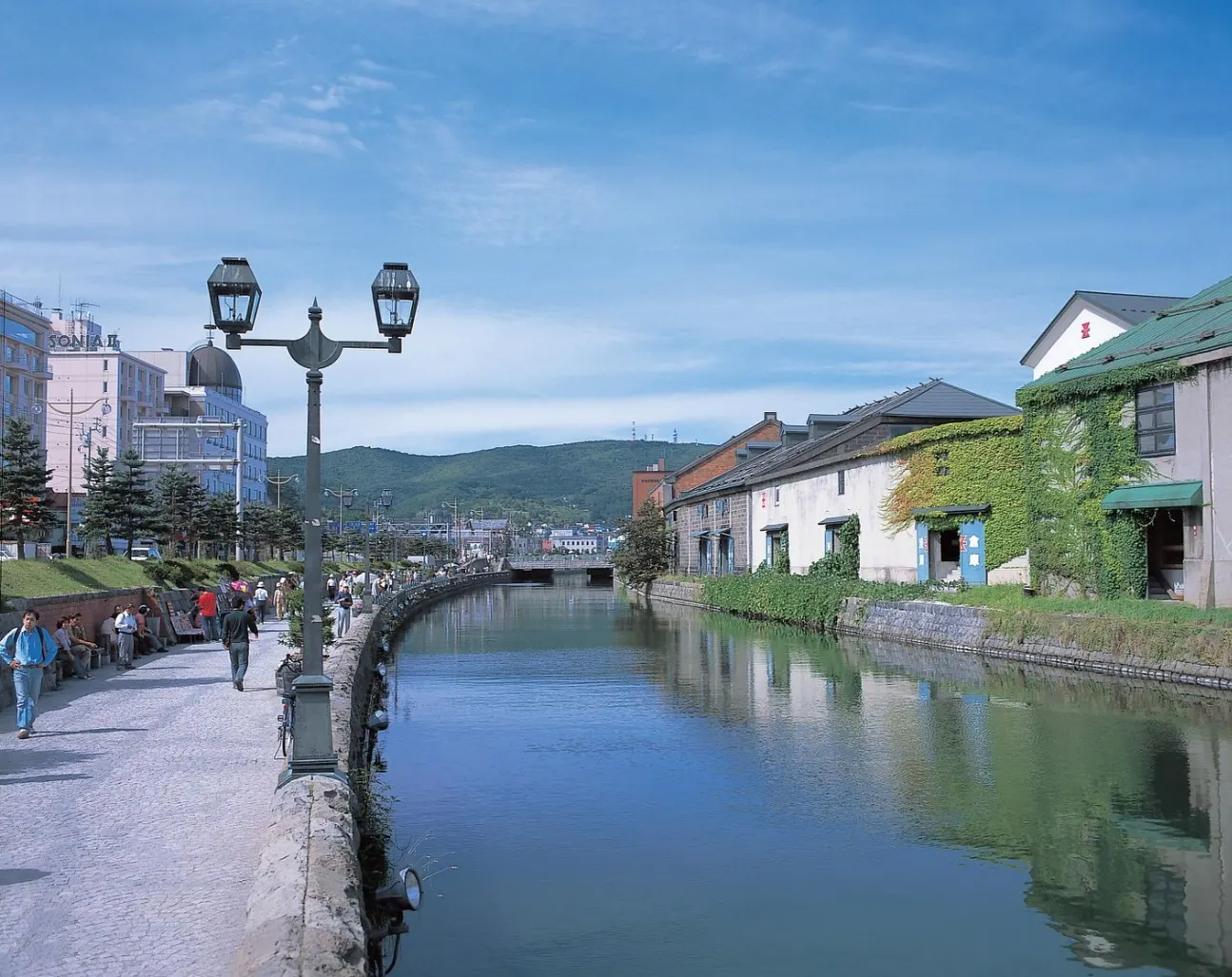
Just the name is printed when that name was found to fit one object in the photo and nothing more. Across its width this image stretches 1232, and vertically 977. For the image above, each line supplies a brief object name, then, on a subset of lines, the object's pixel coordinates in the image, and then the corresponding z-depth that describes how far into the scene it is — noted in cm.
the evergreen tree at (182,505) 5519
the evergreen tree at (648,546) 7462
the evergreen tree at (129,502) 4403
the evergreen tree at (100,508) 4359
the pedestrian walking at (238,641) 1833
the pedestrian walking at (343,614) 2884
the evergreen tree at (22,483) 3422
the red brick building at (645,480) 10294
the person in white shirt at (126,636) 2180
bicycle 1216
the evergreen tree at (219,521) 5812
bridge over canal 11581
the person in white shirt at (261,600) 3703
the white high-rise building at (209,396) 10919
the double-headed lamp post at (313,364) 978
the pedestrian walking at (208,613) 2972
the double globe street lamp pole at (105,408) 8878
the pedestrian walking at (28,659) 1365
